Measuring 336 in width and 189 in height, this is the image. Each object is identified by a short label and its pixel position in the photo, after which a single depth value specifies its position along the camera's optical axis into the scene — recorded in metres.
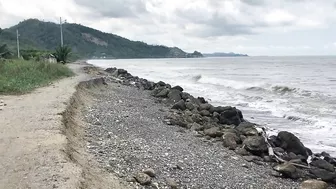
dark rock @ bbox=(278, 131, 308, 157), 10.51
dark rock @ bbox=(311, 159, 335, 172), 9.09
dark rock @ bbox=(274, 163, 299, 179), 8.41
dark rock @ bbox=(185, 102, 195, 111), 16.32
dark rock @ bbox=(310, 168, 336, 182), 8.45
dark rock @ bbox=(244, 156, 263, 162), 9.31
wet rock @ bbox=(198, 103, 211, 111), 16.45
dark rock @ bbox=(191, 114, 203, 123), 13.99
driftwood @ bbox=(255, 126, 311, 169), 9.24
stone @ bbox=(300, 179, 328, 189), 7.70
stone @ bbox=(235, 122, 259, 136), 11.73
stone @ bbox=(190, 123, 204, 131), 12.37
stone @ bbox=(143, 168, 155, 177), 6.72
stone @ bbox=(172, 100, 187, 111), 16.25
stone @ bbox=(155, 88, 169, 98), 20.62
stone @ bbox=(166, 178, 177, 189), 6.51
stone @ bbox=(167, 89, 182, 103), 18.50
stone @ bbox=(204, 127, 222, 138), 11.49
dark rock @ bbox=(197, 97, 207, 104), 19.60
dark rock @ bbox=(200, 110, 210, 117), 15.38
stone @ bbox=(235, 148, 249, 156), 9.80
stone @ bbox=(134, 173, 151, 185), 6.36
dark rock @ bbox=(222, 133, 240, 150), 10.31
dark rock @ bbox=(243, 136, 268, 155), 9.95
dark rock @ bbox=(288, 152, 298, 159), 9.94
